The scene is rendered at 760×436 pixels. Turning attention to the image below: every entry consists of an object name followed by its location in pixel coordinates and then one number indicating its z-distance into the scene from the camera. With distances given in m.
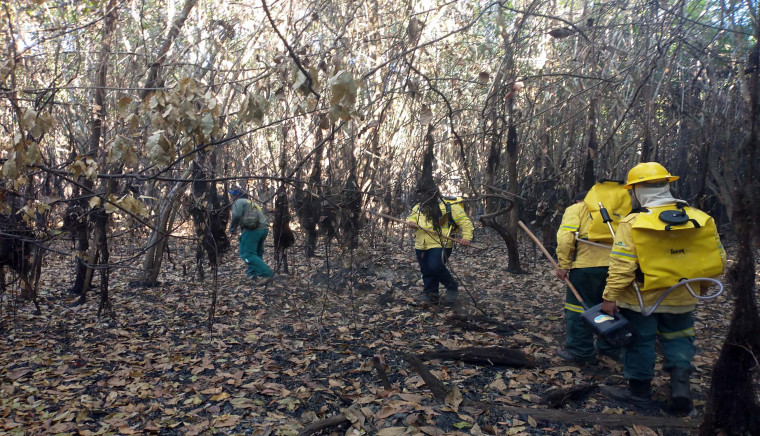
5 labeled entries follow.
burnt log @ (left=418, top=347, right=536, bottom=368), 4.61
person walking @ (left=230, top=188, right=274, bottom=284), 8.46
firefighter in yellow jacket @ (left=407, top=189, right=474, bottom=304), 6.13
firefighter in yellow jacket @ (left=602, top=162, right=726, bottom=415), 3.48
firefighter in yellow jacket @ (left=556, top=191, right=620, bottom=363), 4.51
